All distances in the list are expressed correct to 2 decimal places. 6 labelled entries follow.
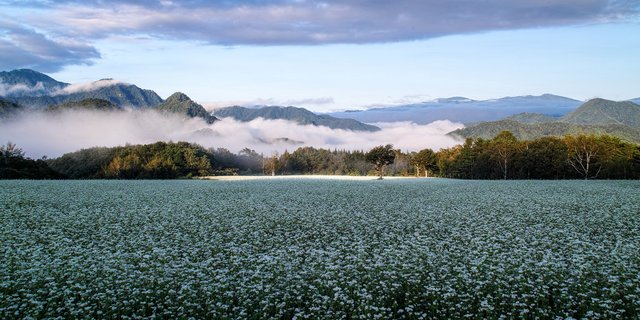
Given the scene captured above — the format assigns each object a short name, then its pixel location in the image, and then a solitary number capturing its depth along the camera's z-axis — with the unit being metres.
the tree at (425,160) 111.81
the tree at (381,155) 85.50
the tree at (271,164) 138.74
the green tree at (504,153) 85.44
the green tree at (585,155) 78.88
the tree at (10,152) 73.56
